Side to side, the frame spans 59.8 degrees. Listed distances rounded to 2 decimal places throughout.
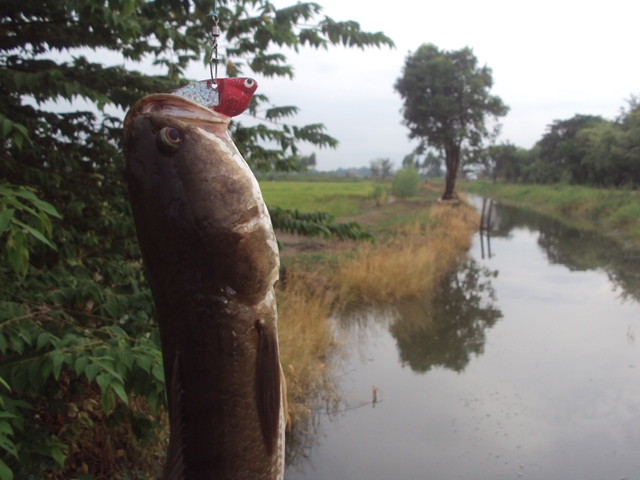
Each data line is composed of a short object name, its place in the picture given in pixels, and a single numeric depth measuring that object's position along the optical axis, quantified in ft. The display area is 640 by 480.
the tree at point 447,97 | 94.99
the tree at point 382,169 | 317.83
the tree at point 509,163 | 194.90
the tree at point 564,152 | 119.96
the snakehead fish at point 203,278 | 4.41
